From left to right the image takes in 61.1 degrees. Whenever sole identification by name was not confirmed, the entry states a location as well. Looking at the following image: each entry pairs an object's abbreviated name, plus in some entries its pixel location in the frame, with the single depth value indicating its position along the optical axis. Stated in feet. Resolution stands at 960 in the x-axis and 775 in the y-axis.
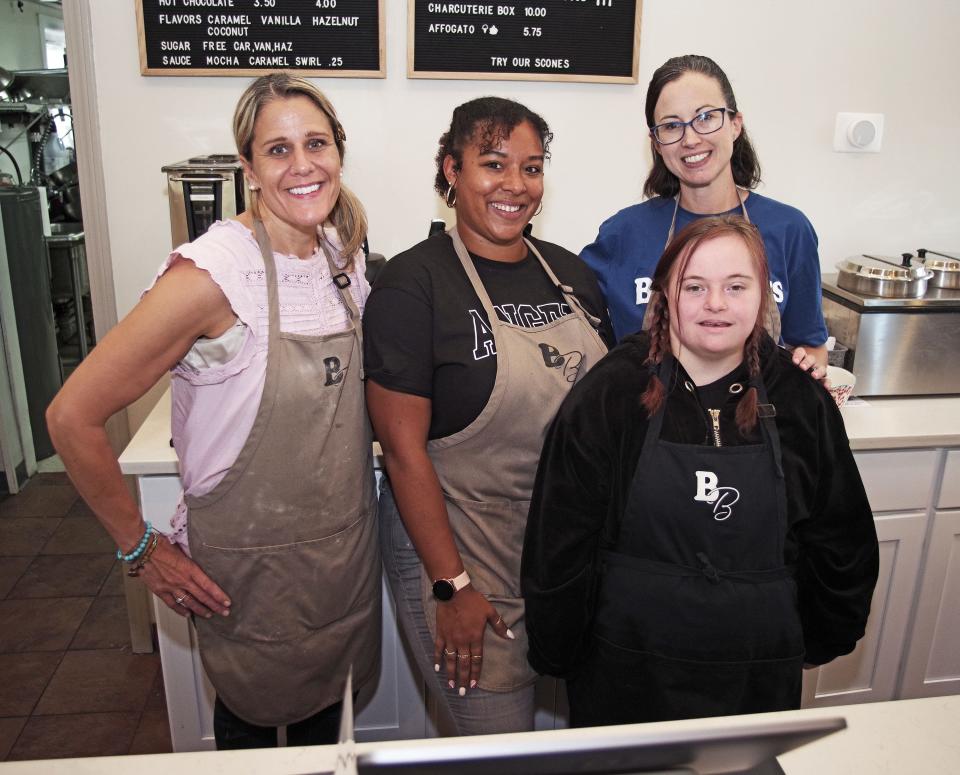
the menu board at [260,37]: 6.86
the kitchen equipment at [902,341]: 6.92
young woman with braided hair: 4.00
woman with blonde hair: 3.93
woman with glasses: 4.99
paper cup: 6.40
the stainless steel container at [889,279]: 7.00
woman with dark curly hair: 4.30
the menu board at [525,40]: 7.12
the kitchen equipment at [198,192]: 5.97
